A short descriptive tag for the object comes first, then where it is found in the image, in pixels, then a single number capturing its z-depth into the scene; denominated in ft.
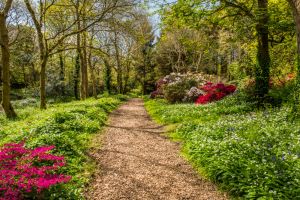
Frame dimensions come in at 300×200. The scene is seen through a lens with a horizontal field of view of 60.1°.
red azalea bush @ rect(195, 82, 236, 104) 60.59
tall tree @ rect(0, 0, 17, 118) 42.34
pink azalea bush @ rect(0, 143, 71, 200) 14.69
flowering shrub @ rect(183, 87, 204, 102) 66.90
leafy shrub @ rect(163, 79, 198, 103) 71.81
